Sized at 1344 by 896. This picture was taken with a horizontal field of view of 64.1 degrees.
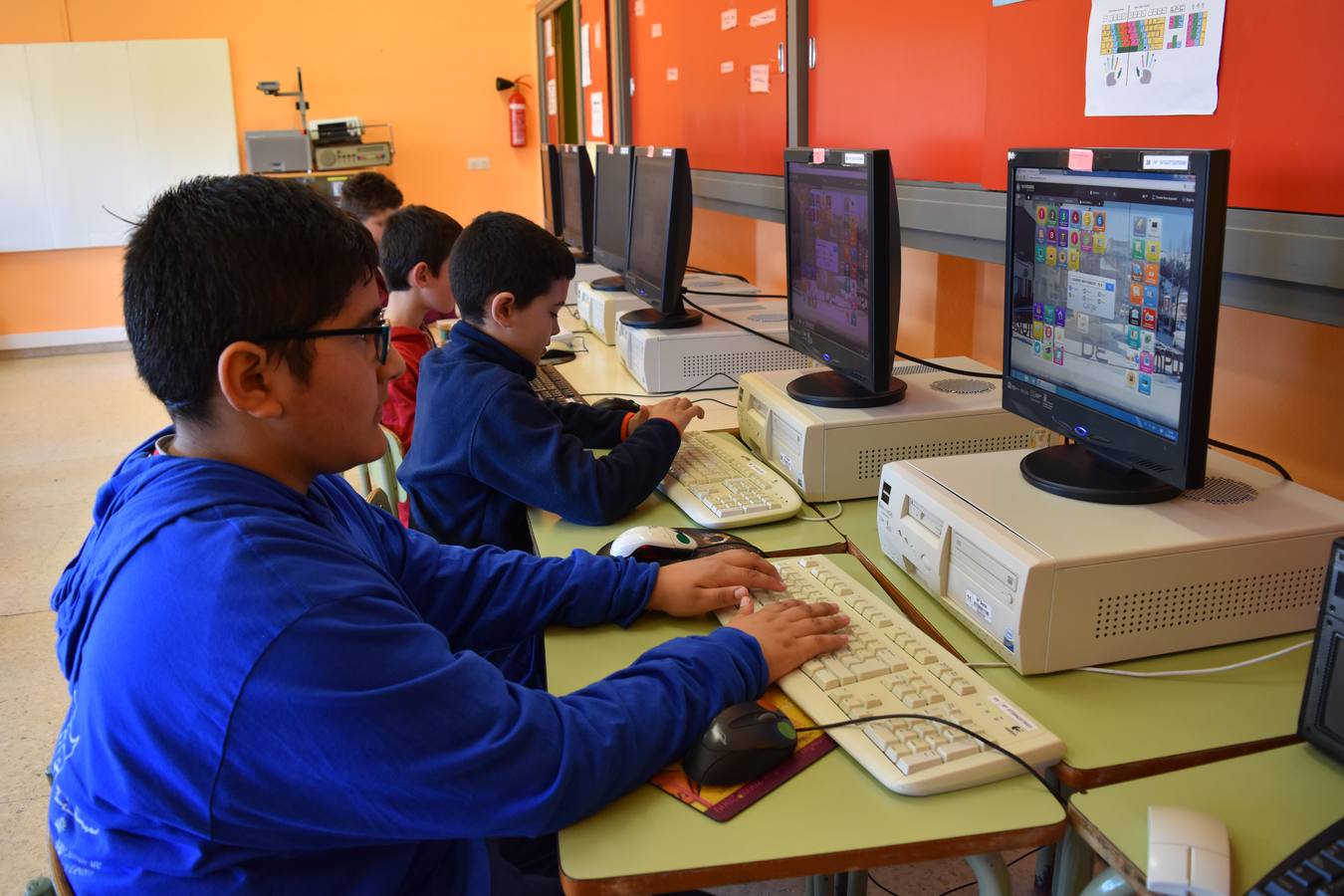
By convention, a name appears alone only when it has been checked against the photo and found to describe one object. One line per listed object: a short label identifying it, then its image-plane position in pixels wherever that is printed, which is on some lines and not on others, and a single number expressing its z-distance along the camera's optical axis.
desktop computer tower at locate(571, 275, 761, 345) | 3.11
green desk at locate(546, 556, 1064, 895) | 0.89
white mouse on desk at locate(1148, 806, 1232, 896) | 0.83
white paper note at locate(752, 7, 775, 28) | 3.01
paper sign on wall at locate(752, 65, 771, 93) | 3.09
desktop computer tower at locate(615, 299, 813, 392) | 2.53
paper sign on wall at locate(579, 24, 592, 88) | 5.64
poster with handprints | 1.42
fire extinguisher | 7.76
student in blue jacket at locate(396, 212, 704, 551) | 1.73
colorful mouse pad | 0.96
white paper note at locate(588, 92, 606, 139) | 5.43
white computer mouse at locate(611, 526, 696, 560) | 1.46
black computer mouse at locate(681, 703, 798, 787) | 0.99
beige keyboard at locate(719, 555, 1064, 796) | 0.98
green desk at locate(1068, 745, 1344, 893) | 0.88
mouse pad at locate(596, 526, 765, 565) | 1.48
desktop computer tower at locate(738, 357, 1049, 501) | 1.71
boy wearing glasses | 0.84
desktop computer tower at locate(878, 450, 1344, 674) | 1.14
